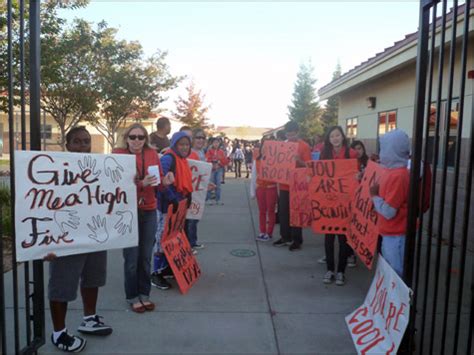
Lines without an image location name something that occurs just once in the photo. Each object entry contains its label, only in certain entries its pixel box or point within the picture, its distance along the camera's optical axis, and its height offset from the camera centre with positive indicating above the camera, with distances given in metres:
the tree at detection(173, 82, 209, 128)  47.84 +4.74
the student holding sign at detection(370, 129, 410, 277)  3.39 -0.34
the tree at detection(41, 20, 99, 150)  16.45 +2.41
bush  6.77 -1.14
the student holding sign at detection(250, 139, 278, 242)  7.13 -0.80
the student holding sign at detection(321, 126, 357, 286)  5.10 -0.97
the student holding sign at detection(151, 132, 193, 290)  4.76 -0.40
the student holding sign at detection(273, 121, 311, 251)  6.69 -0.84
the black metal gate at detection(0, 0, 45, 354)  2.80 +0.03
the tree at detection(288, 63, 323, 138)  70.31 +8.19
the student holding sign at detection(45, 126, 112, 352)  3.28 -1.07
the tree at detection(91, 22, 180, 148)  17.92 +3.09
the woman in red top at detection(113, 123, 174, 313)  3.88 -0.64
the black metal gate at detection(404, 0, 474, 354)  2.44 -0.35
